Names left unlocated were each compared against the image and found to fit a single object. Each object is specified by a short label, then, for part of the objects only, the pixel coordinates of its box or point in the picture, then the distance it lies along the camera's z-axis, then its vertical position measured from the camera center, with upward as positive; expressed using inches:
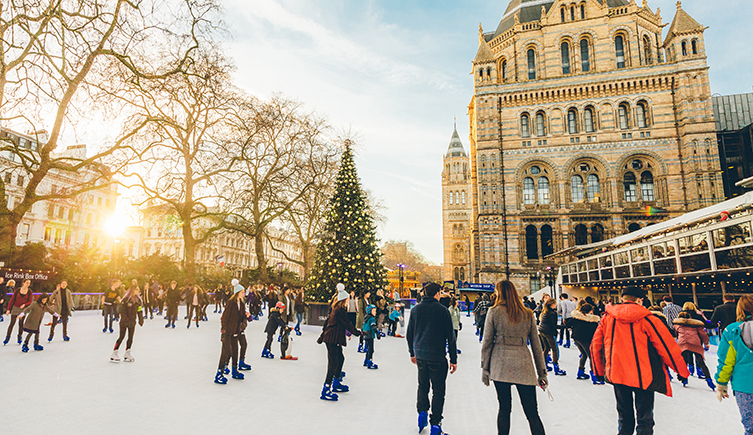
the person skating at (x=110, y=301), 522.9 -29.4
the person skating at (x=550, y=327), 324.2 -35.2
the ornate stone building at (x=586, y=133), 1409.9 +535.6
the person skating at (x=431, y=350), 179.5 -30.9
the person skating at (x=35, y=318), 359.6 -35.5
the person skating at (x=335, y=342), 241.3 -36.9
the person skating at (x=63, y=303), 428.8 -27.1
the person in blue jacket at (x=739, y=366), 148.1 -30.1
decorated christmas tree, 670.5 +52.1
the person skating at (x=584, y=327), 291.7 -31.5
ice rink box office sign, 665.0 +4.8
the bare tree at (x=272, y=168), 909.2 +276.6
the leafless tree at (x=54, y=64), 402.3 +231.4
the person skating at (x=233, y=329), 268.7 -33.2
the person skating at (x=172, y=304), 611.2 -37.6
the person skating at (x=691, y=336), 292.4 -38.4
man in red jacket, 149.4 -28.1
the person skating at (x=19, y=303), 398.0 -25.1
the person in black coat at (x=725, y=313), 302.0 -21.5
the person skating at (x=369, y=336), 349.1 -47.5
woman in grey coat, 152.9 -28.3
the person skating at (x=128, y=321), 325.4 -33.8
